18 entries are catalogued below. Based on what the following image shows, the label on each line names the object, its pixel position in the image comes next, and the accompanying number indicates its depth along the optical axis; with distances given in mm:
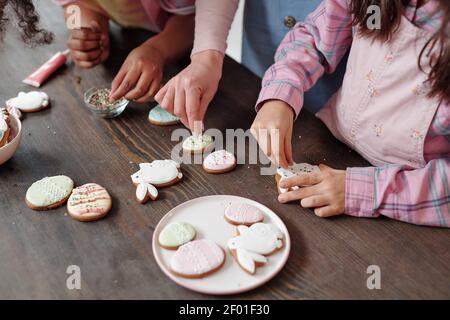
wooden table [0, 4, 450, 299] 746
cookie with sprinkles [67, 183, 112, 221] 850
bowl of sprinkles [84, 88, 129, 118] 1085
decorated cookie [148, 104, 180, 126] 1067
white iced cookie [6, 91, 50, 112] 1102
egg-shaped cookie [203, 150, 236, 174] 947
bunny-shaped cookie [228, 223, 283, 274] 770
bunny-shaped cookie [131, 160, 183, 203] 893
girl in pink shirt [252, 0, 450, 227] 832
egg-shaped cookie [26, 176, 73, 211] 875
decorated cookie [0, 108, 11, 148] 949
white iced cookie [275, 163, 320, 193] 926
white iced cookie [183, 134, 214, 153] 997
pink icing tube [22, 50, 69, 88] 1199
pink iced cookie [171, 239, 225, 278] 753
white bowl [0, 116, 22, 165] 941
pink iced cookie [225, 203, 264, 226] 842
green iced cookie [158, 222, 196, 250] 800
